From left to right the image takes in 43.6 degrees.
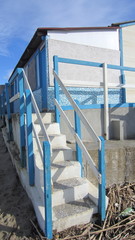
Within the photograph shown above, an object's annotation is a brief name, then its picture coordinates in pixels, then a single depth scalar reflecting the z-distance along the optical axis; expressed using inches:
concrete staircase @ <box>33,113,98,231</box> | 83.7
